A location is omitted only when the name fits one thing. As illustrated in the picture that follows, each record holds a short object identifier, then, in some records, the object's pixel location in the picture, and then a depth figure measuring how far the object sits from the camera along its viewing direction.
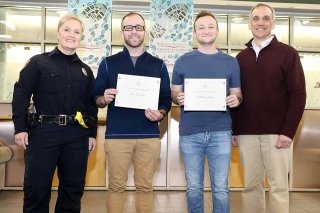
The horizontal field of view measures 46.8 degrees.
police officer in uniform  2.76
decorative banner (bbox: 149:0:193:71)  5.45
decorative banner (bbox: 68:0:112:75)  5.17
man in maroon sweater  2.99
